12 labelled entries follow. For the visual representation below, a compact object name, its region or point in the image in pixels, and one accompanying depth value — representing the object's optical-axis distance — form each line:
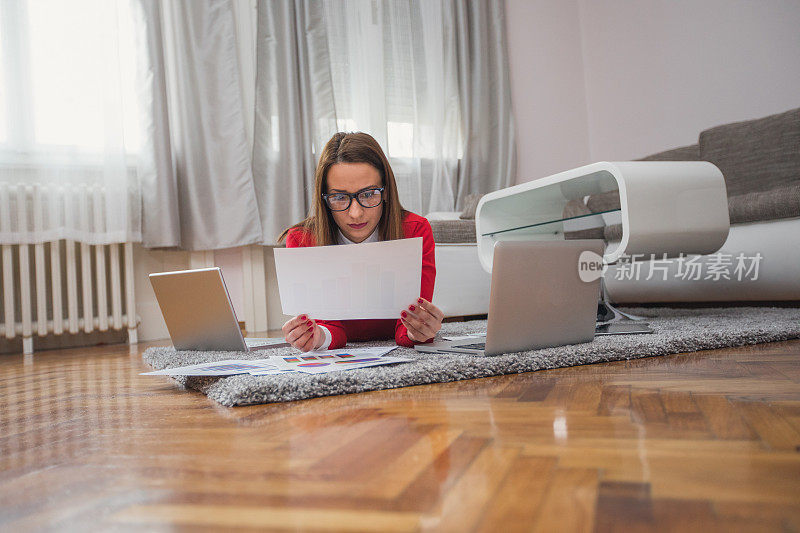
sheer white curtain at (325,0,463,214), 3.50
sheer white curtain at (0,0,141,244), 2.66
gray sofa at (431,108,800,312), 2.09
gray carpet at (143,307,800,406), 1.02
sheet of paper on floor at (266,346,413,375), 1.18
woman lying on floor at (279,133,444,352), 1.46
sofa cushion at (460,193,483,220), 3.01
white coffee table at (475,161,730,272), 1.73
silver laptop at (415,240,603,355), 1.17
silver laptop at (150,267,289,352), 1.50
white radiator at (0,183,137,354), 2.65
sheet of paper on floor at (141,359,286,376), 1.15
